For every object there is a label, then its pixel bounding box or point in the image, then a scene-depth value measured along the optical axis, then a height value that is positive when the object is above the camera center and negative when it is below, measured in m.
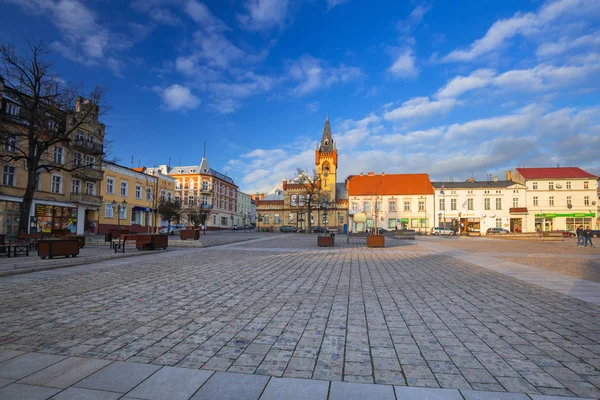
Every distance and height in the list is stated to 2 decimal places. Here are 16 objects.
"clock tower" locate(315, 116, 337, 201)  69.06 +10.99
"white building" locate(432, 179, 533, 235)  57.38 +2.41
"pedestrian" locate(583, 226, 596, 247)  24.44 -1.02
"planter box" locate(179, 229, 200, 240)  25.47 -1.37
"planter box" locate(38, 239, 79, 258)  12.12 -1.23
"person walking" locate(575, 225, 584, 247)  24.63 -1.03
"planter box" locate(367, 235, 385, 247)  22.05 -1.49
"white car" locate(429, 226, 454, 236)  51.03 -1.82
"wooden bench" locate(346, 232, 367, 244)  37.81 -2.06
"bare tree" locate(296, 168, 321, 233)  56.75 +5.83
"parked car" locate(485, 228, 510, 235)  51.18 -1.58
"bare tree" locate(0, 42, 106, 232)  17.50 +6.03
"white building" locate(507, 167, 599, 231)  56.12 +3.38
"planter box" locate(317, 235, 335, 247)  22.83 -1.59
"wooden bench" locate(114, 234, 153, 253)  16.88 -1.29
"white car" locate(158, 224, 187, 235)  49.56 -1.81
